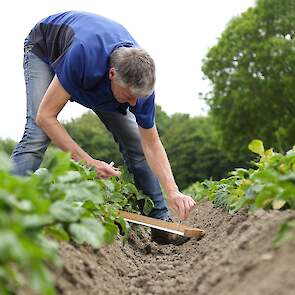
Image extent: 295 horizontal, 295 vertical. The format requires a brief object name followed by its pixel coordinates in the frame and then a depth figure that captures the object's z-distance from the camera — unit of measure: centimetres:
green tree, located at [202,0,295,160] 2844
